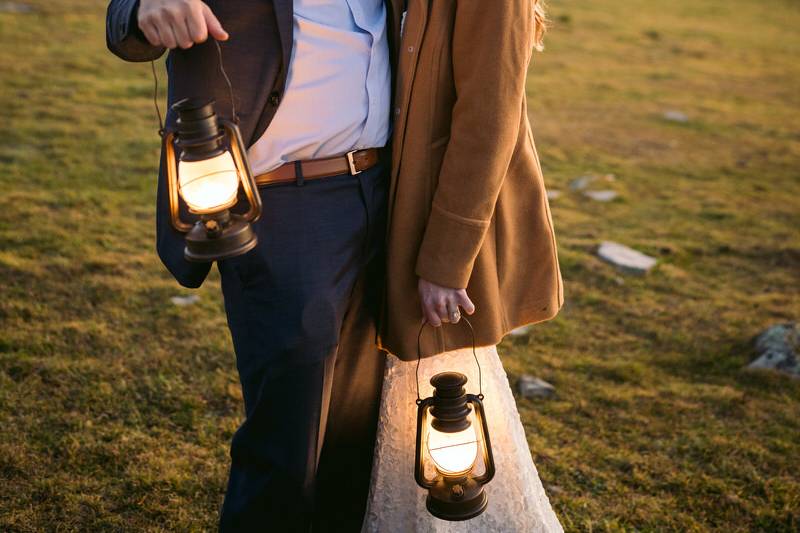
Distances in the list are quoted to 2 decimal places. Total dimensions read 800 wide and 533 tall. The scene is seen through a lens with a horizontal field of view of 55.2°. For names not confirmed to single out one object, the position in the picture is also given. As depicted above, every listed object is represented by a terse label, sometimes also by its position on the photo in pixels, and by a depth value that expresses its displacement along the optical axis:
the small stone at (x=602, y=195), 7.90
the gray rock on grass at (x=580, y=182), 8.20
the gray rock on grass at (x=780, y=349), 4.55
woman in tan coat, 2.07
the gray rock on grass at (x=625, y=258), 6.12
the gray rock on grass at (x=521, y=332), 5.02
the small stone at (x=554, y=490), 3.47
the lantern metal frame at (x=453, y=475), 2.13
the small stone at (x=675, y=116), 11.34
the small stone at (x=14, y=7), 13.10
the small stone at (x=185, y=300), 4.97
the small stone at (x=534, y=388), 4.32
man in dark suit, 2.05
